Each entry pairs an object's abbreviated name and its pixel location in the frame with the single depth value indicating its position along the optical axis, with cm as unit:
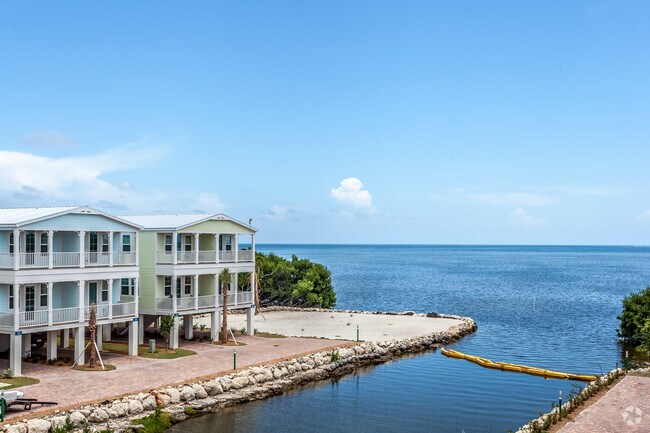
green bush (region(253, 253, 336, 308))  7681
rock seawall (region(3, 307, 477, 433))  2700
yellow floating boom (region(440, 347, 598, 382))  4188
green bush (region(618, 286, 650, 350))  5212
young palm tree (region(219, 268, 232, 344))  4619
